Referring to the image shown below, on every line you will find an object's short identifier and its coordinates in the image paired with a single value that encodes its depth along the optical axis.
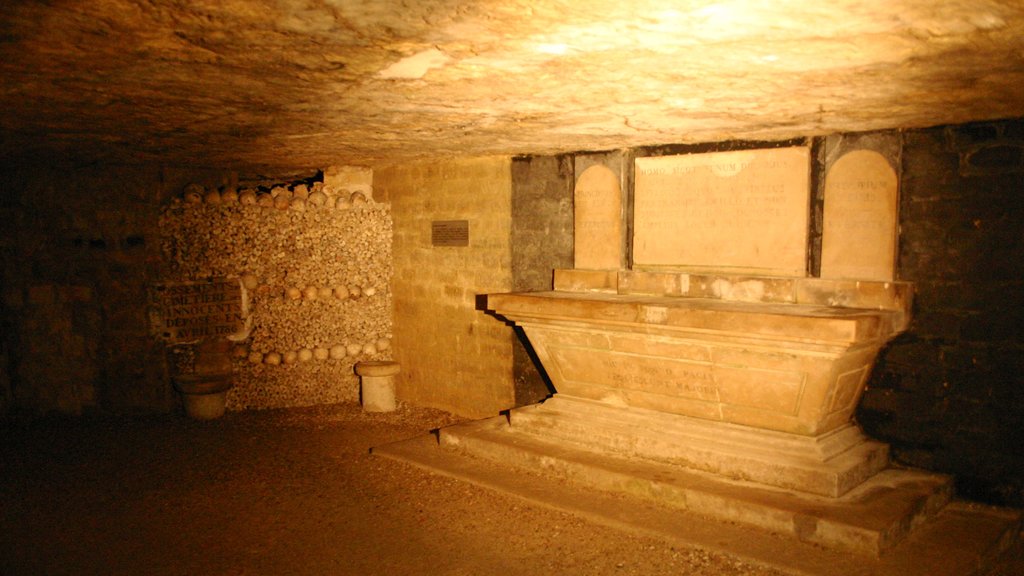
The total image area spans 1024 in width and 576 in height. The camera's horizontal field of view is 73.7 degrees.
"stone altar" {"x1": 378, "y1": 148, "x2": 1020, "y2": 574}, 3.53
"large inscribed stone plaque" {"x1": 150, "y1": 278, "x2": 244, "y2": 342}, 6.26
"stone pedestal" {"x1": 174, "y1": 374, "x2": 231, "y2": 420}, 6.09
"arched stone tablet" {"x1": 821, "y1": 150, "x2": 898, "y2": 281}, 3.95
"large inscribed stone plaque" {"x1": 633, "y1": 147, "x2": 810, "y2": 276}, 4.25
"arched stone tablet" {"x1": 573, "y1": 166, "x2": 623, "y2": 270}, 5.11
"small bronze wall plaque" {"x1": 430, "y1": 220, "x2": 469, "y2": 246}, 6.16
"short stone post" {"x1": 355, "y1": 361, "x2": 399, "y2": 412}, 6.42
